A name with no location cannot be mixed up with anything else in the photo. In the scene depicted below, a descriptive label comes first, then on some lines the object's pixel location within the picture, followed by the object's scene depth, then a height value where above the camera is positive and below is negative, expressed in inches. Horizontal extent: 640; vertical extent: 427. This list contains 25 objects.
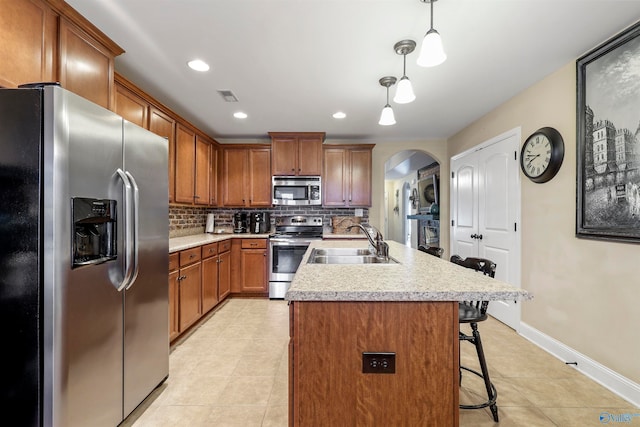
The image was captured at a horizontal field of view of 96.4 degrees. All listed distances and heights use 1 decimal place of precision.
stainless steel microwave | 167.5 +15.3
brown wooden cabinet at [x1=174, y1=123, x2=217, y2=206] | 126.3 +24.0
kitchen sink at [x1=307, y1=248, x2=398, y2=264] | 80.0 -12.4
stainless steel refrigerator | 45.2 -7.4
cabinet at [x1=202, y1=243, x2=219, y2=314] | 122.7 -27.5
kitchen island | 41.6 -21.4
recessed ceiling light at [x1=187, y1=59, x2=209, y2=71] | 89.8 +48.3
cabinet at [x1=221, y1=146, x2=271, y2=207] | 172.4 +23.6
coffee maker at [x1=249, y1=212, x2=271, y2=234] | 174.9 -4.9
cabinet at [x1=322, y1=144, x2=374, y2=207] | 171.6 +24.0
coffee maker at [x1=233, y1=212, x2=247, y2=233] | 175.2 -4.9
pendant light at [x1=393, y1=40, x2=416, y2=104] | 71.1 +31.3
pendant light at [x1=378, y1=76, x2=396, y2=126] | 86.6 +29.9
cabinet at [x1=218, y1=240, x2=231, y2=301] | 141.5 -28.1
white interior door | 116.8 +2.8
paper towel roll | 173.6 -6.0
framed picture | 71.5 +20.3
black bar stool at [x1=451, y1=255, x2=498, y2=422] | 62.1 -22.9
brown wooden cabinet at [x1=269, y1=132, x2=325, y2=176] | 166.1 +35.5
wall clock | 94.8 +21.4
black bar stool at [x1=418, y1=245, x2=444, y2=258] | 91.0 -11.7
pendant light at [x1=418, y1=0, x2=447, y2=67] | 53.8 +31.3
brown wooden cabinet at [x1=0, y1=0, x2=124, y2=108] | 52.9 +35.8
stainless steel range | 155.6 -24.5
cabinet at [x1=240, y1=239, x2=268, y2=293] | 157.8 -28.2
